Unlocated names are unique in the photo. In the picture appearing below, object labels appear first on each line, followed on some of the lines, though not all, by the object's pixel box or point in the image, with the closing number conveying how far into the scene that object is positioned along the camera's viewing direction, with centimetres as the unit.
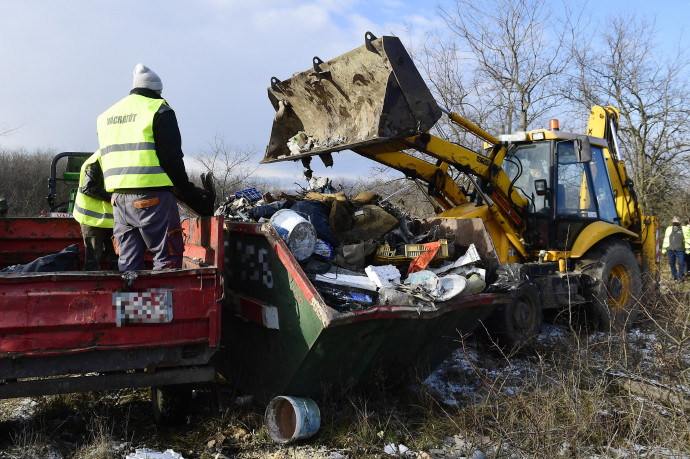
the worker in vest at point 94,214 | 405
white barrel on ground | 329
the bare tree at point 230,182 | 1208
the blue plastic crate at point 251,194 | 488
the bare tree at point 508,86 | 1505
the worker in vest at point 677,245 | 1290
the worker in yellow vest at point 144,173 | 355
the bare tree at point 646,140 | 1777
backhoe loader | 485
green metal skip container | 334
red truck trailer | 291
